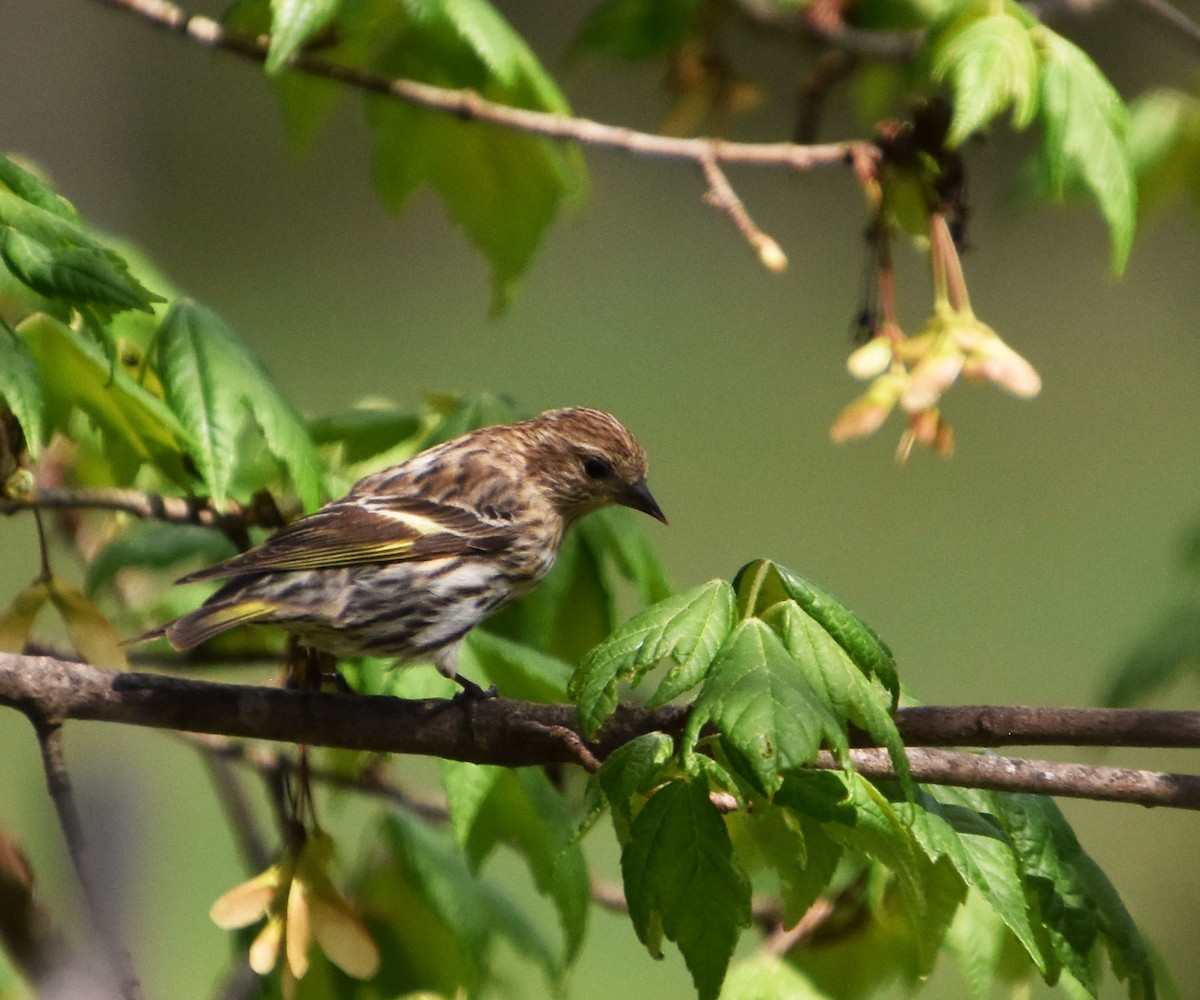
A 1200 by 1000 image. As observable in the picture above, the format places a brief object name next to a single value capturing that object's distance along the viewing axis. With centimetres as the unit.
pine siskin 535
